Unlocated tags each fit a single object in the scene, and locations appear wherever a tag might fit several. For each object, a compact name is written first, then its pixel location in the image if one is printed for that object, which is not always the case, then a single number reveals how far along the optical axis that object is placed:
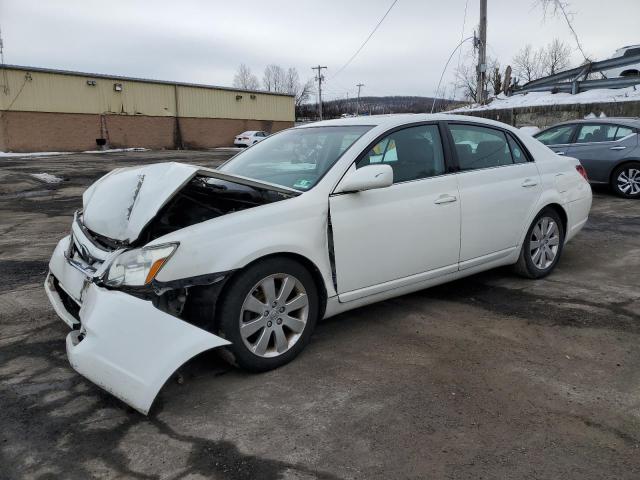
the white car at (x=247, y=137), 35.47
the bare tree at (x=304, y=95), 77.81
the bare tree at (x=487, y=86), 29.51
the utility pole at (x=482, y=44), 19.73
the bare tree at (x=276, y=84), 86.19
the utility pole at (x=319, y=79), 64.26
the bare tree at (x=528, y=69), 45.06
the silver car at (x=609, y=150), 9.62
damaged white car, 2.72
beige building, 29.27
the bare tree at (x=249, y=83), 87.33
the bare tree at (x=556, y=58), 42.75
